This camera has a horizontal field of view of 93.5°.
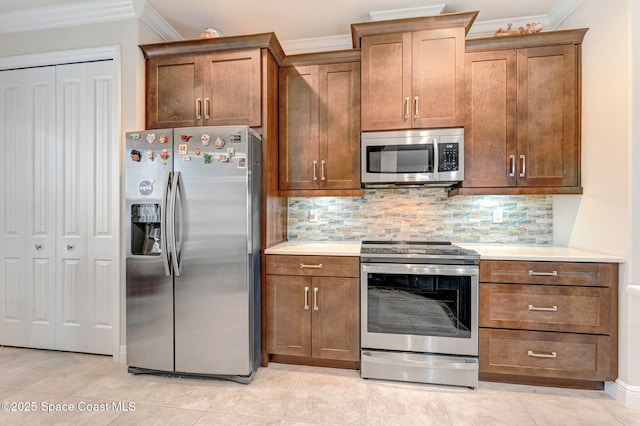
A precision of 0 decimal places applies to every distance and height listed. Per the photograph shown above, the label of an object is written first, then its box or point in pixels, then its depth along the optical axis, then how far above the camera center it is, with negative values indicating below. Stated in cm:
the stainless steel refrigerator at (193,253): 215 -30
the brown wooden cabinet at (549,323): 199 -75
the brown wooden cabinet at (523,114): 234 +78
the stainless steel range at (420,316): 212 -76
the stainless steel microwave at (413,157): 235 +44
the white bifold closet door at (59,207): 257 +4
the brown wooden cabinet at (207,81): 245 +110
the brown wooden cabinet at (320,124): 259 +77
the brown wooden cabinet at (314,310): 230 -76
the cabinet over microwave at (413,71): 234 +112
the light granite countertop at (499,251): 203 -30
